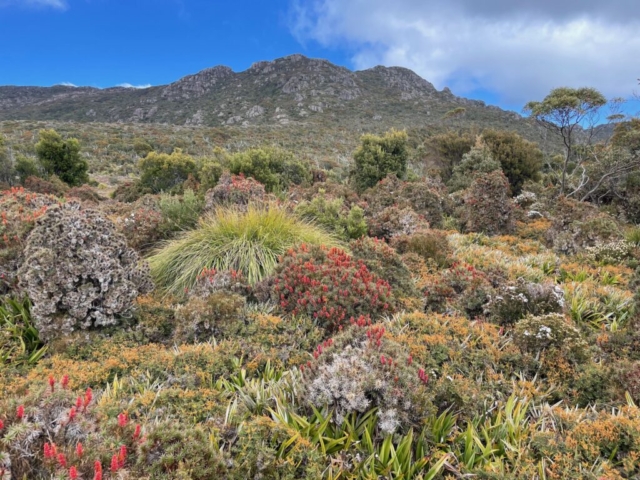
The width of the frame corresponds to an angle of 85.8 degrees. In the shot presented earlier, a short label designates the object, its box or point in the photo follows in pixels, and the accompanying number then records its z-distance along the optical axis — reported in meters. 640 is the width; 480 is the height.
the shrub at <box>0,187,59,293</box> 4.84
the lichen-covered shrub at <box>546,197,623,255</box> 8.74
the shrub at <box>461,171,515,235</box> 10.47
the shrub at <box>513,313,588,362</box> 3.86
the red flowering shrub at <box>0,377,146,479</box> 1.99
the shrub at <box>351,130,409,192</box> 17.86
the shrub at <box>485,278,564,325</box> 4.85
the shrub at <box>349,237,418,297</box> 5.59
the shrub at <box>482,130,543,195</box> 19.58
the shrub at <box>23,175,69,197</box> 17.91
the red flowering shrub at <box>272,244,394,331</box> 4.62
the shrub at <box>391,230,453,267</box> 7.30
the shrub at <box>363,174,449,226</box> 11.39
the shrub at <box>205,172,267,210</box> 9.27
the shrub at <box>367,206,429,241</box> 9.26
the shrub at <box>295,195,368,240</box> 8.77
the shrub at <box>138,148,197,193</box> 21.25
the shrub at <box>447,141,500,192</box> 18.19
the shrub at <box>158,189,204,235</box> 8.26
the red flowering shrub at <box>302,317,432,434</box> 2.85
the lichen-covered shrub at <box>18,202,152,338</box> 4.02
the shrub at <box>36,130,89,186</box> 24.66
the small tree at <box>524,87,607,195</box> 14.49
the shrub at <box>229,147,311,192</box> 15.07
